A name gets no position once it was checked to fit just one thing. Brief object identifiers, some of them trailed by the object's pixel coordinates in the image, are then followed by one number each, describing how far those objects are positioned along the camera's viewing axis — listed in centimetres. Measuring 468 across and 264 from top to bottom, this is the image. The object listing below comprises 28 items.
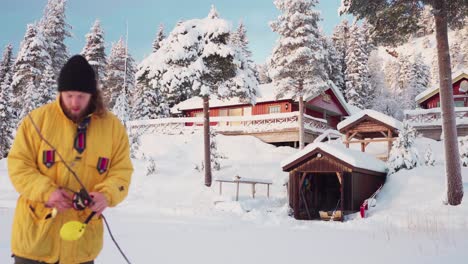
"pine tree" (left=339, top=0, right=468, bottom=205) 1441
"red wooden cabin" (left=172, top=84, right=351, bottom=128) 3534
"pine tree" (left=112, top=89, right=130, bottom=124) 3622
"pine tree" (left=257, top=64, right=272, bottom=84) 7624
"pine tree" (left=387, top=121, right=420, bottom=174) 1881
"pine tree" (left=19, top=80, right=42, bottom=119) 3453
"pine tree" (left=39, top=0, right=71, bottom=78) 4131
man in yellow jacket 262
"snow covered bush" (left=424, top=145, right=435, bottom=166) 1992
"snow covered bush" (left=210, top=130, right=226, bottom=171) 2417
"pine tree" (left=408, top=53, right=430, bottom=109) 6081
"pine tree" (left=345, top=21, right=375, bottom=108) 4859
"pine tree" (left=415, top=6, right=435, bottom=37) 1571
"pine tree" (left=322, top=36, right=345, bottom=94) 5300
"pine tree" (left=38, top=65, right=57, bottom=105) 3591
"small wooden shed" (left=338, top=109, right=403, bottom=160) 2381
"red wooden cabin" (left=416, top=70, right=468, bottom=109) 3241
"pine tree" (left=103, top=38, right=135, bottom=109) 4981
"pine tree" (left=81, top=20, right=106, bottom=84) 4316
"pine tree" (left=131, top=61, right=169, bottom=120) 4634
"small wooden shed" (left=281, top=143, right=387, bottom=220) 1617
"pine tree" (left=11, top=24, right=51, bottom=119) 3688
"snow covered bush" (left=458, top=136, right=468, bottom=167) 2011
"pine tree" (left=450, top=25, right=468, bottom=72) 7594
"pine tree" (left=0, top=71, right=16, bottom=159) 3814
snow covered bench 1835
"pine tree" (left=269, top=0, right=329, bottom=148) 2830
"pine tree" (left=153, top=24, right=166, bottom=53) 5446
